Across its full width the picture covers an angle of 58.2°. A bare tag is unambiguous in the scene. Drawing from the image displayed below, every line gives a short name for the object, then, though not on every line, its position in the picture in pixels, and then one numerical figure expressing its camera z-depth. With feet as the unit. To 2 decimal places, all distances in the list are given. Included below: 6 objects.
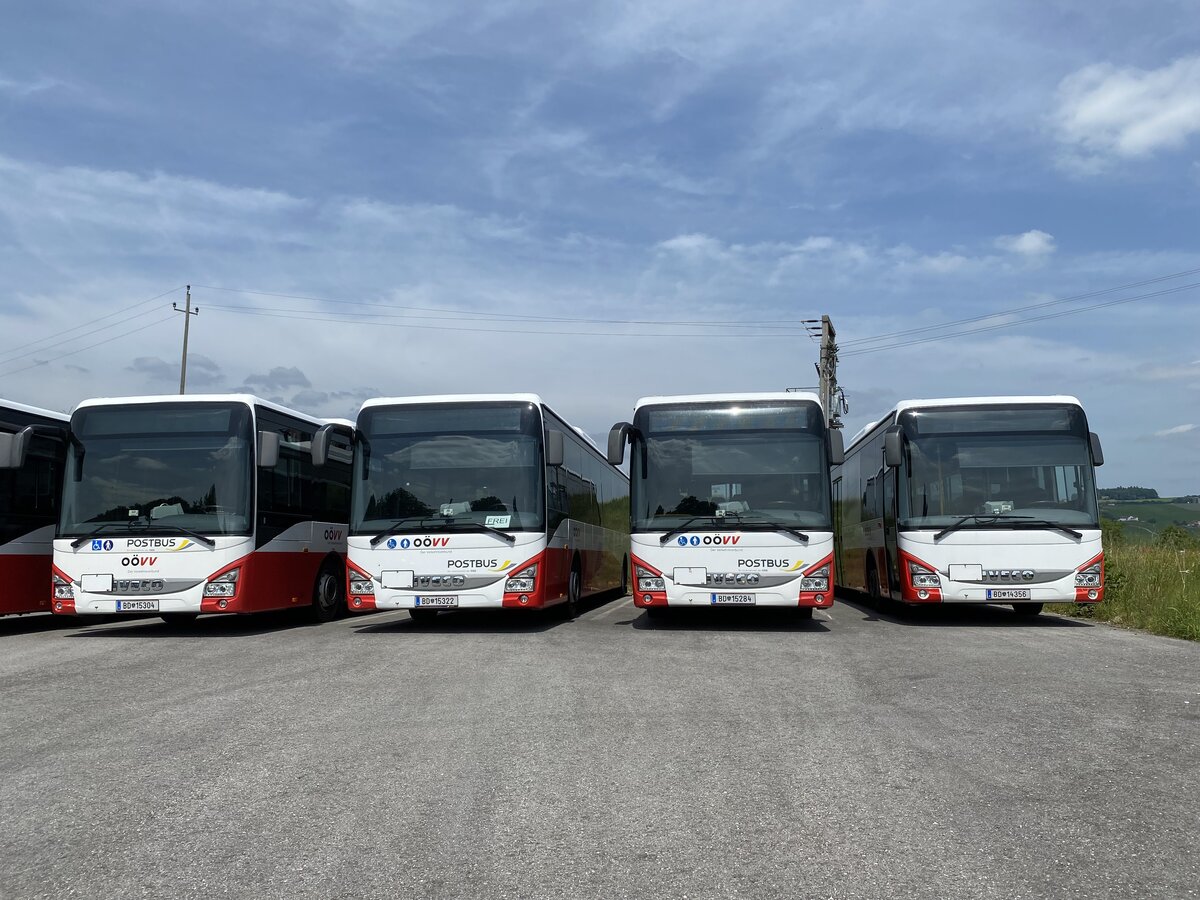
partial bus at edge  45.78
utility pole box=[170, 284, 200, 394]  154.40
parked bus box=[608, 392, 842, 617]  43.98
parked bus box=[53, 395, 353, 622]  43.42
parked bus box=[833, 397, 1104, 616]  45.93
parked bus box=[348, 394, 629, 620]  43.70
